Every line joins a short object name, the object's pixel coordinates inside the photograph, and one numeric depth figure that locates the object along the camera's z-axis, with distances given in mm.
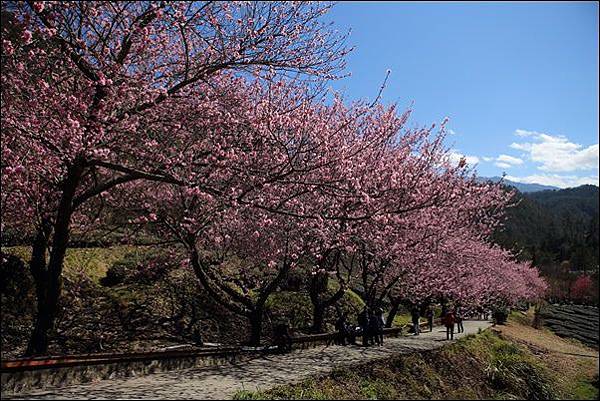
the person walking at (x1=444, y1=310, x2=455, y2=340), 20981
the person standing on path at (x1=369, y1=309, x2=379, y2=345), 16641
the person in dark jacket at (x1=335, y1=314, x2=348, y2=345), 16125
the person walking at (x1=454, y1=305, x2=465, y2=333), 24972
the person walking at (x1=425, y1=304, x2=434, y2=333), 26106
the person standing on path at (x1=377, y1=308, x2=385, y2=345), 16812
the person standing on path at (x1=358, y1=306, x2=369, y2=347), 16375
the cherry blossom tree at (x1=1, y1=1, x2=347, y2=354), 7520
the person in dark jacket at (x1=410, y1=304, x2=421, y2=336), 23094
